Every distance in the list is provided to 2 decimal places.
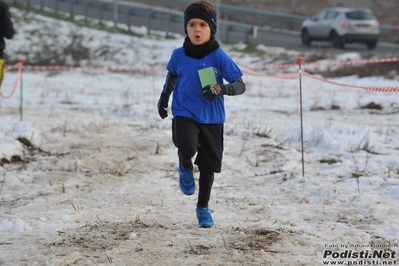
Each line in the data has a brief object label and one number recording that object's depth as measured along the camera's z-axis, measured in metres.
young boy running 8.59
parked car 46.03
